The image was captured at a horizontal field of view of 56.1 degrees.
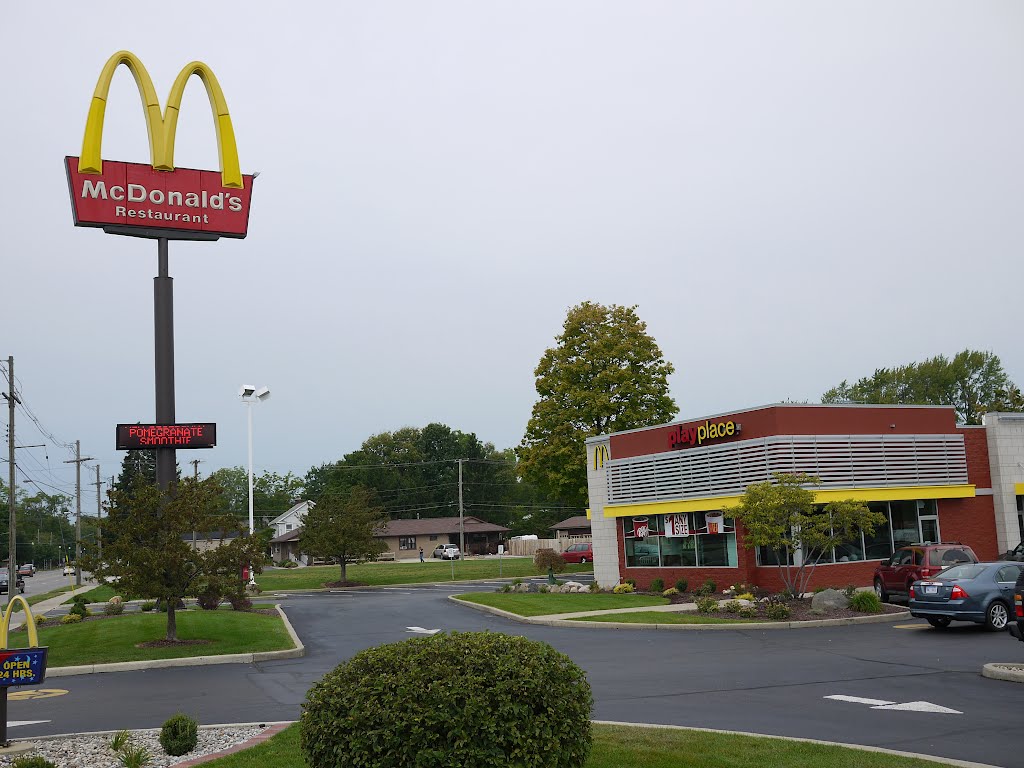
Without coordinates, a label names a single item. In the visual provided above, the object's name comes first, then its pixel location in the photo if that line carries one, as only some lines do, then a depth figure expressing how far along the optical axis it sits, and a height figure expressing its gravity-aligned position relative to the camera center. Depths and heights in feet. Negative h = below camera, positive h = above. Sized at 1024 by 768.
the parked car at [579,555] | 216.95 -9.65
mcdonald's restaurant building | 100.12 +2.32
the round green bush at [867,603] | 81.56 -8.78
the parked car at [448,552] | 289.12 -10.67
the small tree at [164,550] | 74.64 -1.57
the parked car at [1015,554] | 94.56 -6.21
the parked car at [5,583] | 183.62 -9.30
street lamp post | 161.58 +21.99
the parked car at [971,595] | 67.00 -7.02
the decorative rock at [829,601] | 82.74 -8.71
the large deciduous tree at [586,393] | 178.81 +21.99
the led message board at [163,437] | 105.81 +10.39
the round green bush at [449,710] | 22.07 -4.52
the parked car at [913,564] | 84.58 -6.05
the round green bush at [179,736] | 34.60 -7.40
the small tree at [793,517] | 86.53 -1.46
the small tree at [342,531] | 170.50 -1.55
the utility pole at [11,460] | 142.51 +12.98
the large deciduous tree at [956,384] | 288.30 +33.34
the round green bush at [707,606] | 87.04 -8.97
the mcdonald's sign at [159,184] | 102.53 +38.50
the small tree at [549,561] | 174.18 -8.76
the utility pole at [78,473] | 257.87 +16.60
